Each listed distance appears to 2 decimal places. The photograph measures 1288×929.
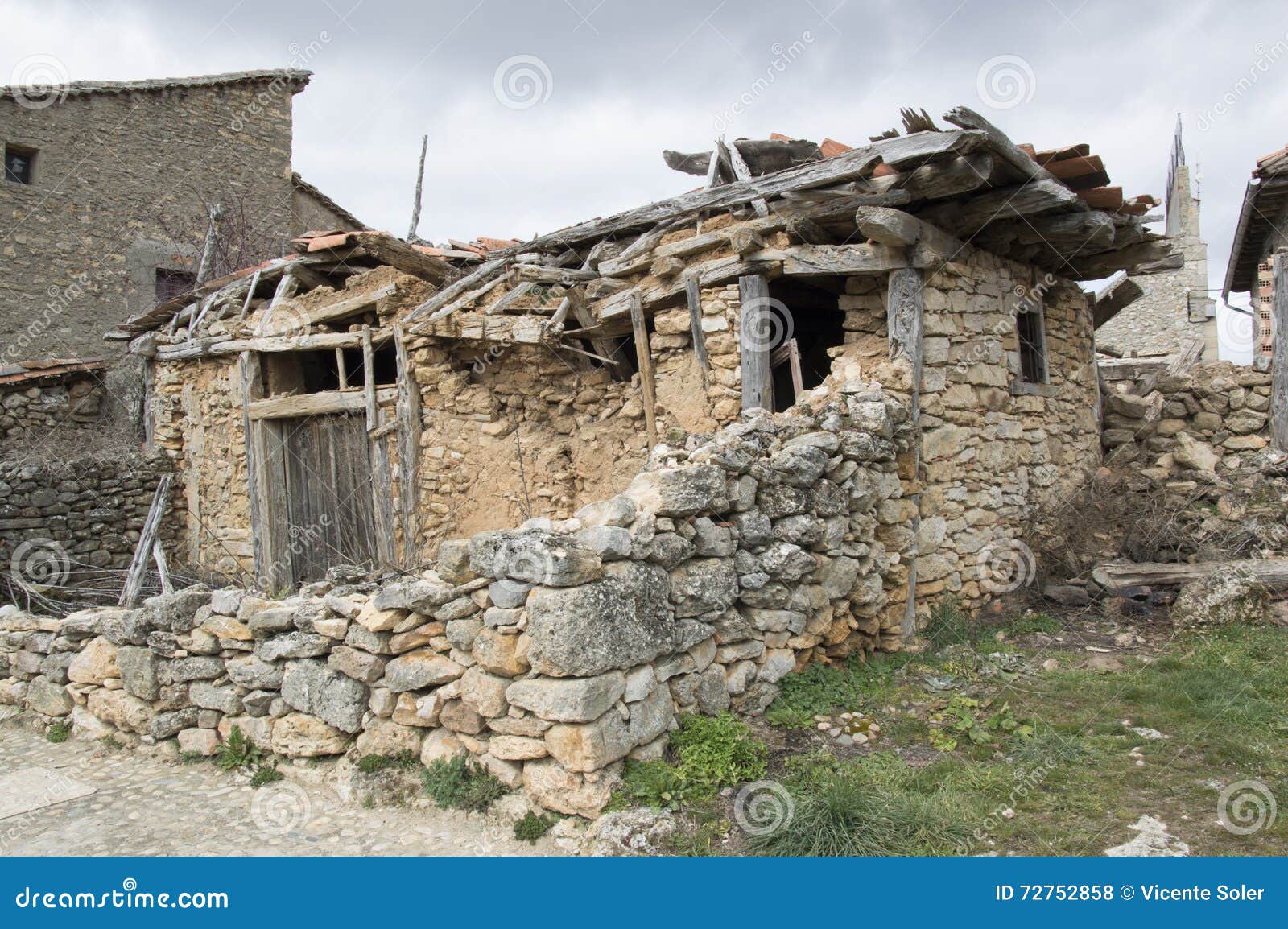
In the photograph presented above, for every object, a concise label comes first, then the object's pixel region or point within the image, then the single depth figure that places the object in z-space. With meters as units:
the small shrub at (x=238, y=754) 4.34
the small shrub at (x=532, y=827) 3.41
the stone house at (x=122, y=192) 12.48
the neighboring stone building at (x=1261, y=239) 8.09
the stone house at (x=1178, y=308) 17.47
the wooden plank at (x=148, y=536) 9.12
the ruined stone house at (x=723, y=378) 5.00
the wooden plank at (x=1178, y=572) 5.64
